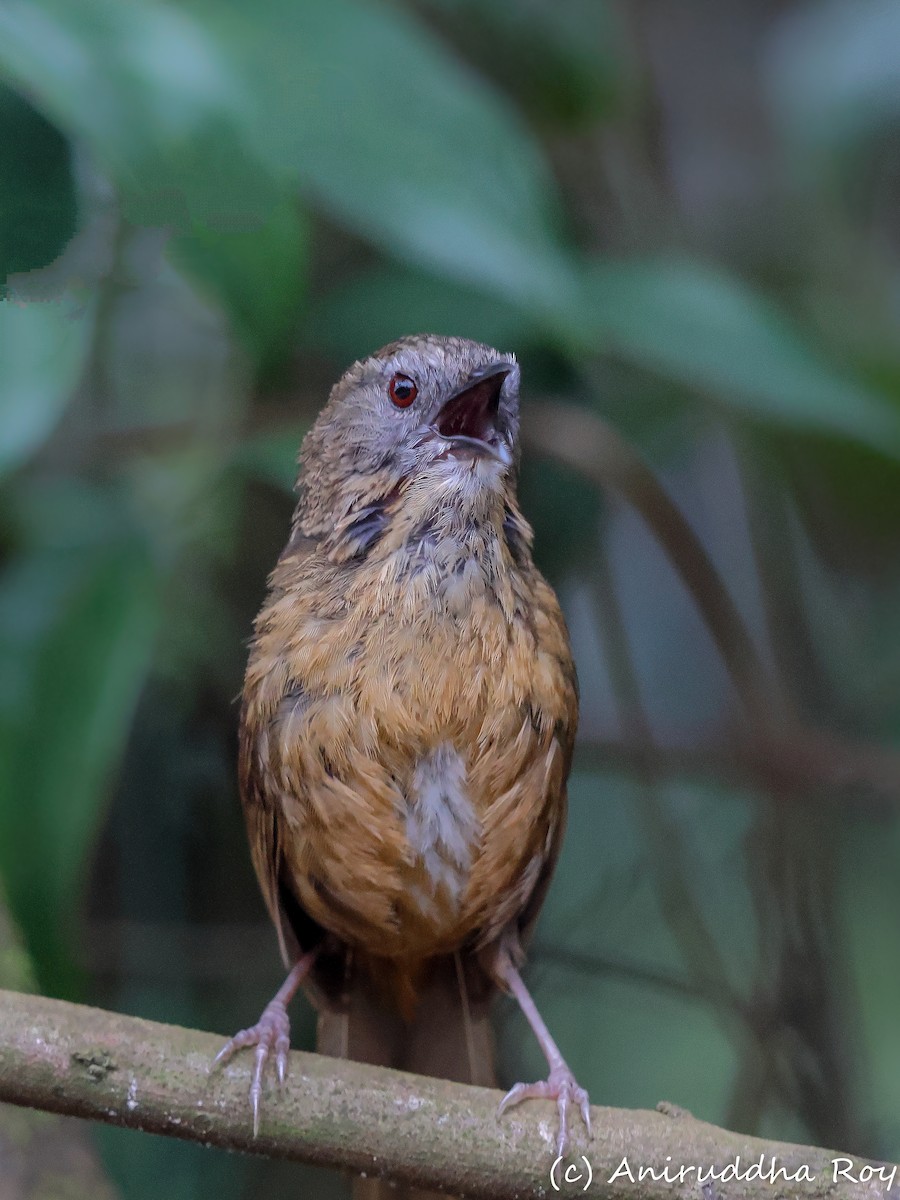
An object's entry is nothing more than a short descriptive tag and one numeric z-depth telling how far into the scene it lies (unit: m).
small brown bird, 4.13
